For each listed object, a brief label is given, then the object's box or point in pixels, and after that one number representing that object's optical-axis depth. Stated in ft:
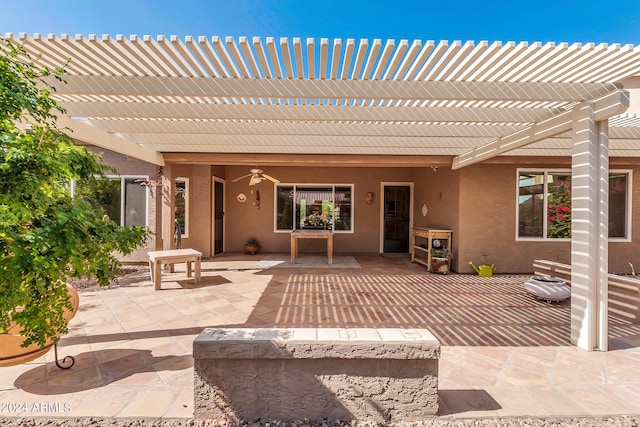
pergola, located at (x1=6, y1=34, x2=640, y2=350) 7.72
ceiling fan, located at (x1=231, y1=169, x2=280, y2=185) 21.35
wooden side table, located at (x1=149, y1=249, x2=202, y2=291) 15.29
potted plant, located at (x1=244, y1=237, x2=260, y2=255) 26.73
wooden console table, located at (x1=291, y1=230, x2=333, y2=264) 21.98
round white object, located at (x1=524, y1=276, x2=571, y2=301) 13.91
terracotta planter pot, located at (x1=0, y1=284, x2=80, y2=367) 6.73
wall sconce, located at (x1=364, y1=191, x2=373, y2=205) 27.78
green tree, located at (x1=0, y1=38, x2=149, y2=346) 3.76
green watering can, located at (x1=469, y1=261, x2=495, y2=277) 19.60
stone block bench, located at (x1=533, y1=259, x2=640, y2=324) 11.88
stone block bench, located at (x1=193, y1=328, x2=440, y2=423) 5.83
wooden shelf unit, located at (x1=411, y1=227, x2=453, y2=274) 20.84
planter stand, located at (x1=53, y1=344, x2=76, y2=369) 7.81
